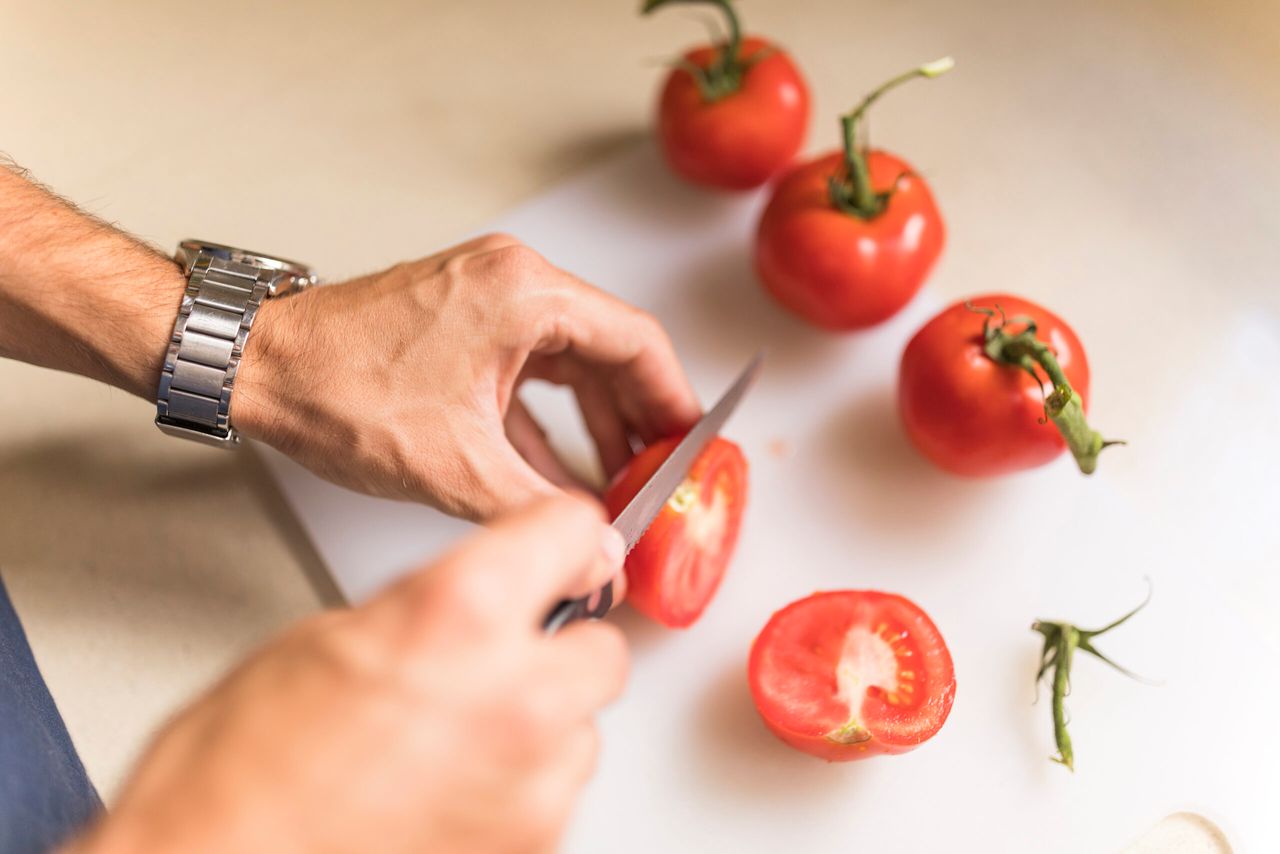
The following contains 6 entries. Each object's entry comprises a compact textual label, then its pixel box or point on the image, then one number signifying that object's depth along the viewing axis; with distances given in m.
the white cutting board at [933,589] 0.69
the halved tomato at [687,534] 0.69
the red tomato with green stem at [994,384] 0.70
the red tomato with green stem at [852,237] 0.73
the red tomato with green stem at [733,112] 0.77
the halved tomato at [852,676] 0.67
